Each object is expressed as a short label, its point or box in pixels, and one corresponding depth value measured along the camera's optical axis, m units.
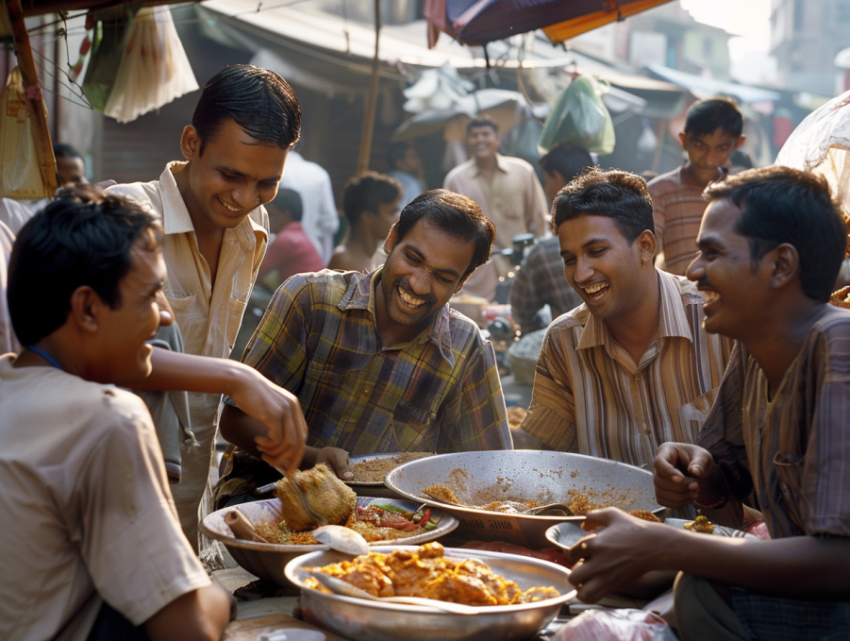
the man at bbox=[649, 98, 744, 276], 5.05
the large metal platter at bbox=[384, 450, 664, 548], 2.28
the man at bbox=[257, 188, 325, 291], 6.82
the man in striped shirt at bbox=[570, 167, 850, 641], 1.51
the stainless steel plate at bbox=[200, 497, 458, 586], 1.74
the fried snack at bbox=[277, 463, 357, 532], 2.01
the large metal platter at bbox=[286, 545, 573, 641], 1.44
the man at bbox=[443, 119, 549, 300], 8.59
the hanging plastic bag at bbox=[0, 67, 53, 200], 4.02
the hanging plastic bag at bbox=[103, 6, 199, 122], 5.45
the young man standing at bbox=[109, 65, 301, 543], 2.72
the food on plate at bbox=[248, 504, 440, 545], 1.97
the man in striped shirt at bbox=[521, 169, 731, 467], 2.81
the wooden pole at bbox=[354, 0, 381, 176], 7.80
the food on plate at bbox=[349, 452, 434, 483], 2.38
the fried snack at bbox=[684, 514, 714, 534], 1.87
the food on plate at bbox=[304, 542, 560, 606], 1.53
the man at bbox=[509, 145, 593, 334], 5.55
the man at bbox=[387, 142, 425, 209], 10.20
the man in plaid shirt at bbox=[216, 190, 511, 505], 2.83
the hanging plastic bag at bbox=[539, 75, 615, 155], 7.91
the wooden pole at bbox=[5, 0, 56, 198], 3.78
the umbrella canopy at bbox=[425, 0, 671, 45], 5.95
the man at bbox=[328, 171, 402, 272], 6.50
